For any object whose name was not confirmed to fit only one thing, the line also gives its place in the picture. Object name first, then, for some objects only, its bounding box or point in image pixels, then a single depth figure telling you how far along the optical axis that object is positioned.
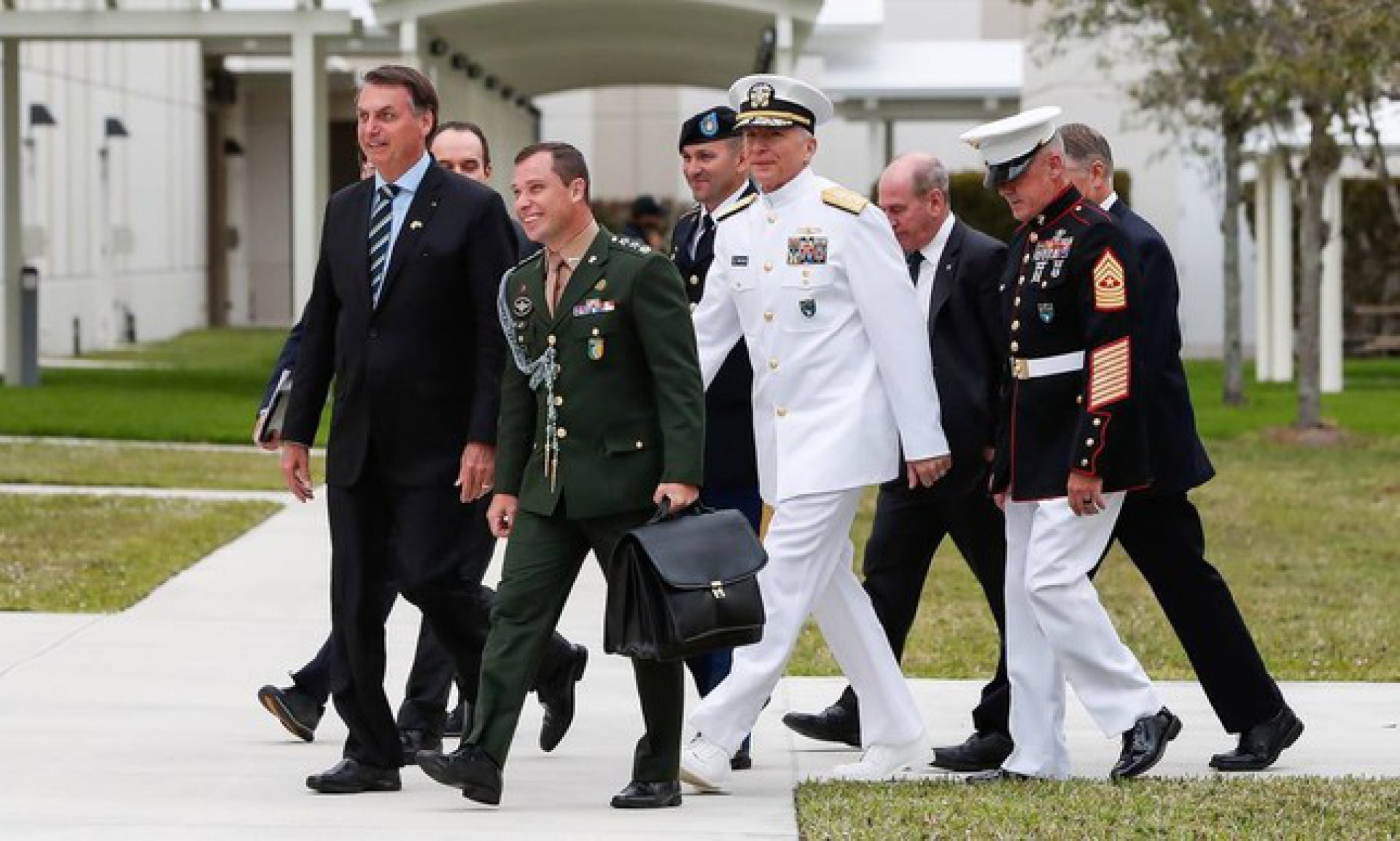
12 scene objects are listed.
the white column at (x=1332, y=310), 61.59
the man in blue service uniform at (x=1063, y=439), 14.72
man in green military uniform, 14.21
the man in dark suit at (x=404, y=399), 14.91
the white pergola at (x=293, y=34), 50.47
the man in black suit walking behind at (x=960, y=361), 16.22
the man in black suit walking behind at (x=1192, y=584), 15.46
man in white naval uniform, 14.93
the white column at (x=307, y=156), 49.37
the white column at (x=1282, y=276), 61.75
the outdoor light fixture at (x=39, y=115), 66.31
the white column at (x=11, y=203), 56.31
